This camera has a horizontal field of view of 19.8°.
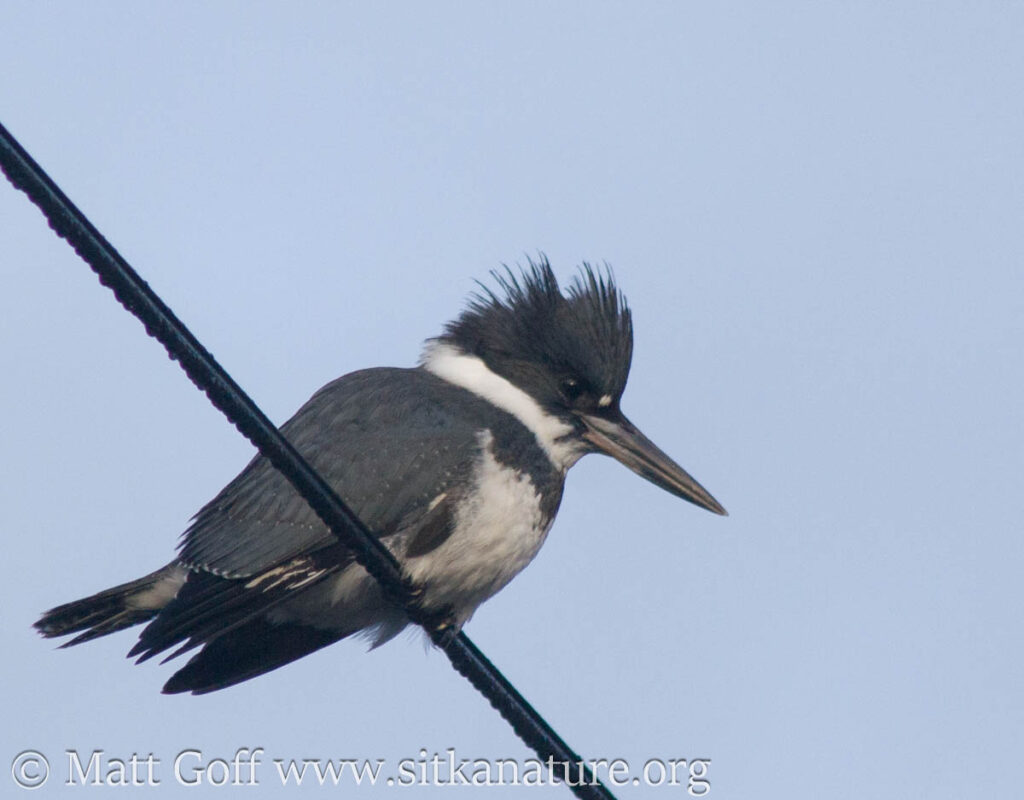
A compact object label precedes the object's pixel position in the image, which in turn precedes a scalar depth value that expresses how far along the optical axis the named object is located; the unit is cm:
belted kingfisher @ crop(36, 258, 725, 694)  757
